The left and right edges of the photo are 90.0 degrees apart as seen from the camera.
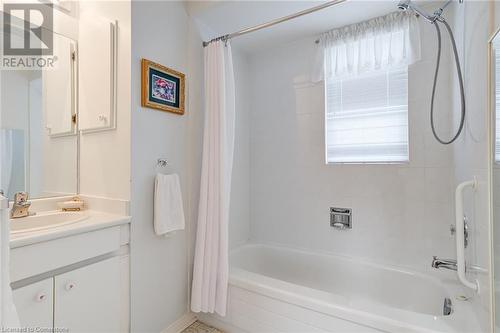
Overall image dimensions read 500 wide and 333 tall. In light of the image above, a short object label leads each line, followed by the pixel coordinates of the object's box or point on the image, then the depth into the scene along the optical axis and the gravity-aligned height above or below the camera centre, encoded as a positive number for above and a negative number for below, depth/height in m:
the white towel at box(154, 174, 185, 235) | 1.57 -0.24
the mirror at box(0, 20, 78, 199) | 1.44 +0.25
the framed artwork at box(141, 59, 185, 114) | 1.55 +0.53
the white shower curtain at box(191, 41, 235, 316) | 1.74 -0.11
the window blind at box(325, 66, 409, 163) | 1.92 +0.41
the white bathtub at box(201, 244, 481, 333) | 1.26 -0.84
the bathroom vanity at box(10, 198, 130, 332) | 1.06 -0.49
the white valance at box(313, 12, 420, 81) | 1.86 +0.97
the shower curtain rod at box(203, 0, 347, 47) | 1.53 +0.98
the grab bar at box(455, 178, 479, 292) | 1.15 -0.32
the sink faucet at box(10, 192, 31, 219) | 1.35 -0.21
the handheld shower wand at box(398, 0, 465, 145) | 1.41 +0.74
